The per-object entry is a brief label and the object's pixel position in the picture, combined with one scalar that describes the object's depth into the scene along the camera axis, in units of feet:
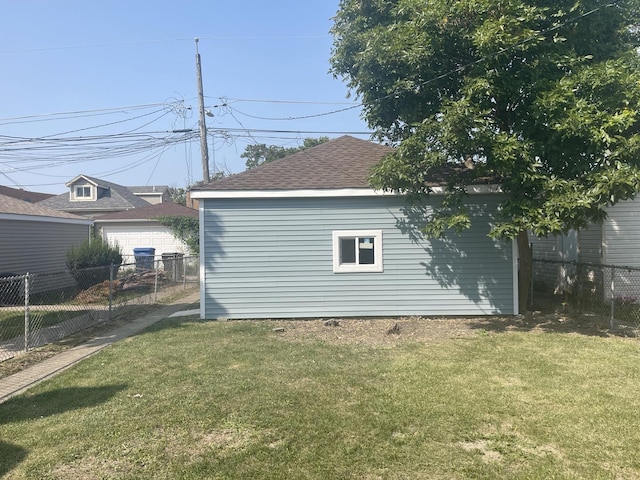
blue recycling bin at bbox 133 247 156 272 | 71.54
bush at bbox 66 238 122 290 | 50.21
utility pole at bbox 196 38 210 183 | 57.57
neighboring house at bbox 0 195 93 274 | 45.65
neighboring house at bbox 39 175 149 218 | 97.30
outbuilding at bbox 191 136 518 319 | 31.14
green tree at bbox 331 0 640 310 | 21.26
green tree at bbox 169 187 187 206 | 169.08
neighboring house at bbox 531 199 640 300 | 35.73
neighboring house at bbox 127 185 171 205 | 141.75
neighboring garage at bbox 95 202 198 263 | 76.07
